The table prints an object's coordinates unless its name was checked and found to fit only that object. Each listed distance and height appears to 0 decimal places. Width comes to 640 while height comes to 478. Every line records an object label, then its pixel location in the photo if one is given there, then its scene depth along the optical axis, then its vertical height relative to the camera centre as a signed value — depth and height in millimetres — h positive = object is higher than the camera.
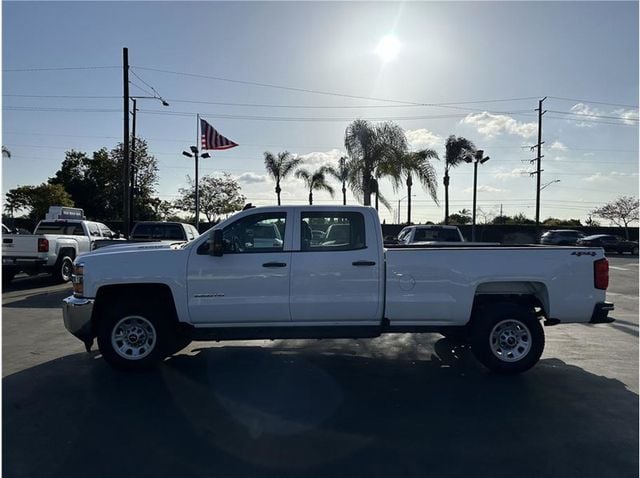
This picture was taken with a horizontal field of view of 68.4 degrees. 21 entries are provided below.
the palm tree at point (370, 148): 22672 +4329
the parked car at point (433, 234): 14356 +119
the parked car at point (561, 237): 31031 +162
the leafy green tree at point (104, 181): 43500 +5211
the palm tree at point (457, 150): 31500 +5913
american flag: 28141 +5769
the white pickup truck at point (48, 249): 13078 -473
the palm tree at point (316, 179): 37781 +4640
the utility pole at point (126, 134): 20688 +4427
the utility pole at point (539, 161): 39469 +6957
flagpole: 30572 +5225
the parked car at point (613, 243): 32531 -204
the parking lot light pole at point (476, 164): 29453 +4740
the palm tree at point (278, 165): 36906 +5532
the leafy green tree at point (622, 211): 54000 +3378
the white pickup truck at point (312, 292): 5551 -667
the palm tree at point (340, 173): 35375 +5066
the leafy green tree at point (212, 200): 49344 +3688
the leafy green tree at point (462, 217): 62891 +2994
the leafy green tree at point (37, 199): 44625 +3250
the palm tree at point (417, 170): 23297 +3553
